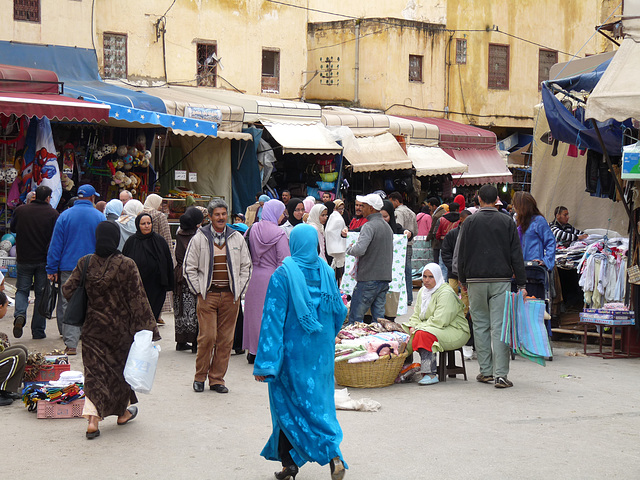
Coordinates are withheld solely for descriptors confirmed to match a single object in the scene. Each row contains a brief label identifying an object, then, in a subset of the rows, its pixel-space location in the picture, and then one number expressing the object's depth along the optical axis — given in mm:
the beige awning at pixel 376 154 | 19609
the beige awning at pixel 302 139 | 18422
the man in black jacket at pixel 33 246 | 10359
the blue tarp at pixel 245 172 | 18891
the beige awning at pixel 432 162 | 21734
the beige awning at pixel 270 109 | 19266
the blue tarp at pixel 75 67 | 16750
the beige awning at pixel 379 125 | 21406
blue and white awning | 14844
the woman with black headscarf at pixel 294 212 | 10859
